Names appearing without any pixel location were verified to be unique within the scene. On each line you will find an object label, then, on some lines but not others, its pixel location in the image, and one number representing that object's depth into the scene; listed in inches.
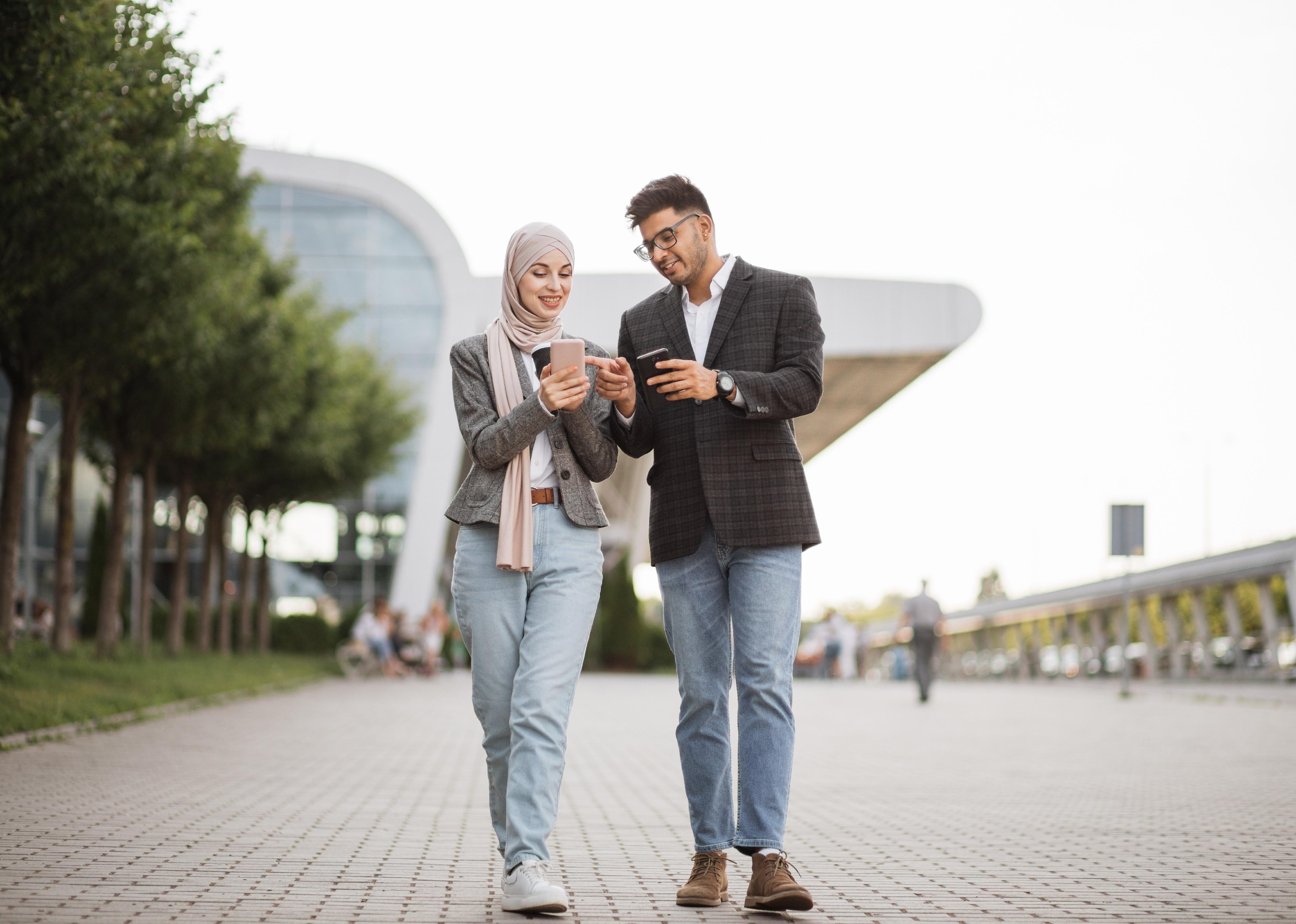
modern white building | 1444.4
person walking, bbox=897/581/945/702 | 797.9
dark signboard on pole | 852.6
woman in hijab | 159.2
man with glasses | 167.3
